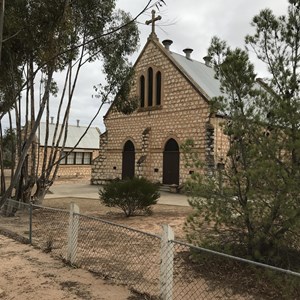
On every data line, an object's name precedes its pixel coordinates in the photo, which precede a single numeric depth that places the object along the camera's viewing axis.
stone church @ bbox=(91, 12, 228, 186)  19.70
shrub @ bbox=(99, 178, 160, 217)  11.51
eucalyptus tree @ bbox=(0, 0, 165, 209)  5.32
